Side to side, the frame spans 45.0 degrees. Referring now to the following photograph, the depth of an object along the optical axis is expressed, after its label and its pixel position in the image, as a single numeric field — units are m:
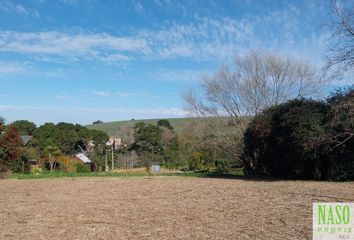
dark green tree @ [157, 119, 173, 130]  62.53
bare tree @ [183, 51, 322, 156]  30.55
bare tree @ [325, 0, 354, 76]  13.41
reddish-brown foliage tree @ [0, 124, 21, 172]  24.31
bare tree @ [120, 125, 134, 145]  54.44
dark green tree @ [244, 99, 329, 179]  16.88
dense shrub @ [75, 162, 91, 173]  32.64
